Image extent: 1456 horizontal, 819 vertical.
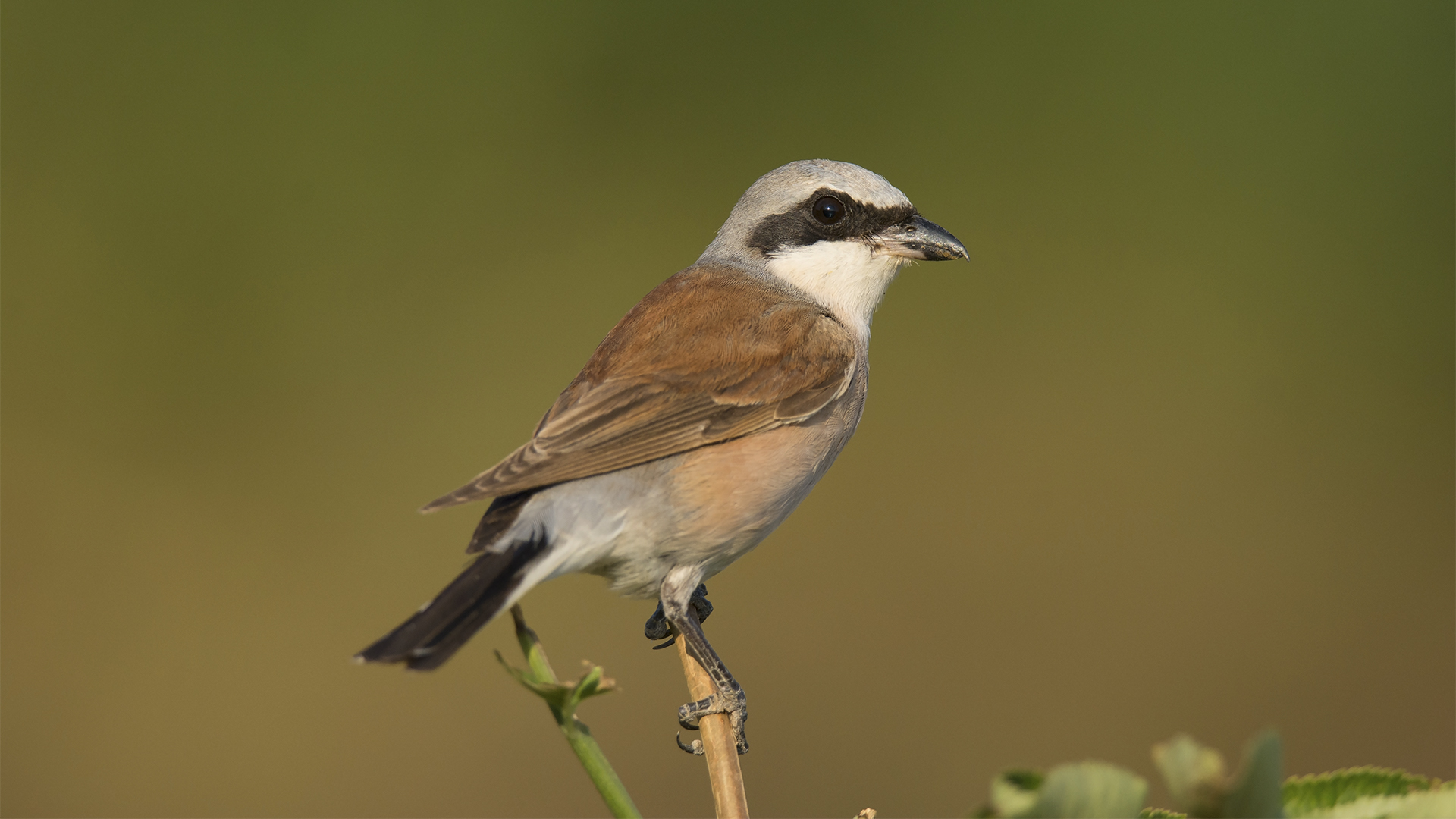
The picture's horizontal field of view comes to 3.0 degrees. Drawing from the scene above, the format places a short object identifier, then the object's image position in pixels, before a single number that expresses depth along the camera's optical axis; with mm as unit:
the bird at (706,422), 5093
